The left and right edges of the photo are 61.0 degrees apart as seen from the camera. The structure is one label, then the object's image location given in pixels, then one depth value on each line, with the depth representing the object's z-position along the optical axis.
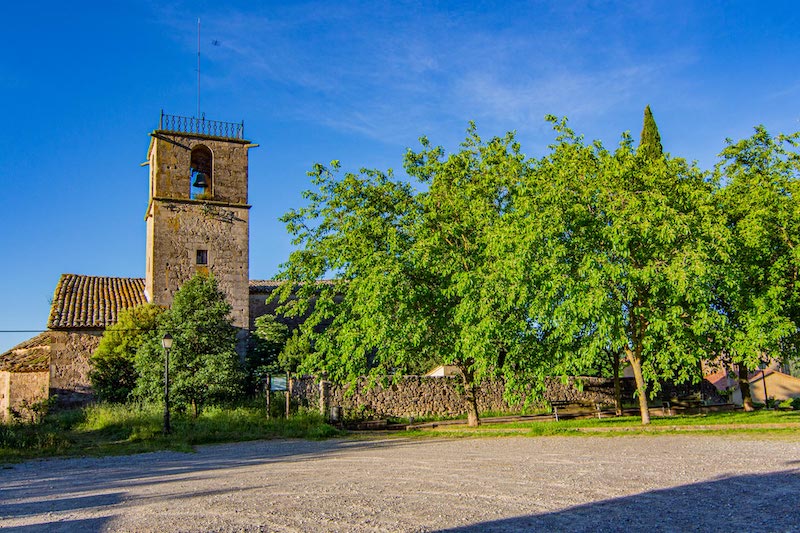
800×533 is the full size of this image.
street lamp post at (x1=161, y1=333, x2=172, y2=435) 19.80
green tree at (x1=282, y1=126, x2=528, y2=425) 20.47
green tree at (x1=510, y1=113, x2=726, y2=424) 18.50
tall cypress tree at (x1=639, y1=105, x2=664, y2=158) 29.94
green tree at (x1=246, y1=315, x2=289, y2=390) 30.14
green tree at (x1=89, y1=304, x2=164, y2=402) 26.48
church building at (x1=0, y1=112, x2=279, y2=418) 27.67
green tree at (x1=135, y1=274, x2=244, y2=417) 24.70
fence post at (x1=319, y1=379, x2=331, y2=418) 24.45
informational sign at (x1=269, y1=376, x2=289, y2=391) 23.72
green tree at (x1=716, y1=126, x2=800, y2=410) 19.89
